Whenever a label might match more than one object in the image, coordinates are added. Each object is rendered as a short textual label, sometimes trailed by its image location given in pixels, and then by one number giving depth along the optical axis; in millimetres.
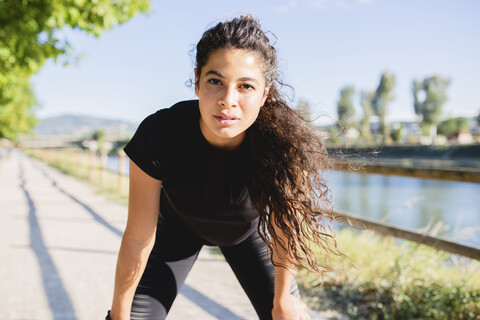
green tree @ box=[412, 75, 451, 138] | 48688
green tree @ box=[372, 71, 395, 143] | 51344
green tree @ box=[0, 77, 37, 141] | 28517
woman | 1493
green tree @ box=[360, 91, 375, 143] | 52812
